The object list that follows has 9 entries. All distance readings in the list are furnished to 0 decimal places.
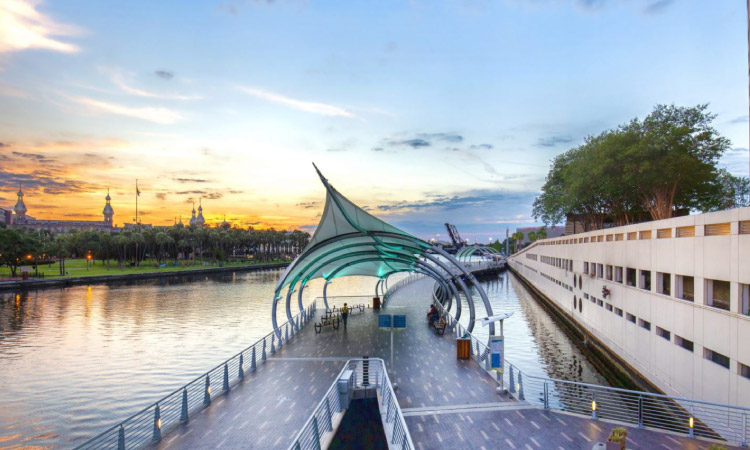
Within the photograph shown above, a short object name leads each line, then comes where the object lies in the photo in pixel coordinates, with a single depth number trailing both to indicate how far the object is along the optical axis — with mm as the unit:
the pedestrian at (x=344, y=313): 25922
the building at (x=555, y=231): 142912
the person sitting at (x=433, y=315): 25594
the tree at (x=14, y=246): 61438
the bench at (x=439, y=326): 23331
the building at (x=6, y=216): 197125
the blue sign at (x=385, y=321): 14609
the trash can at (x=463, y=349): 17594
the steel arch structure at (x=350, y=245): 19203
